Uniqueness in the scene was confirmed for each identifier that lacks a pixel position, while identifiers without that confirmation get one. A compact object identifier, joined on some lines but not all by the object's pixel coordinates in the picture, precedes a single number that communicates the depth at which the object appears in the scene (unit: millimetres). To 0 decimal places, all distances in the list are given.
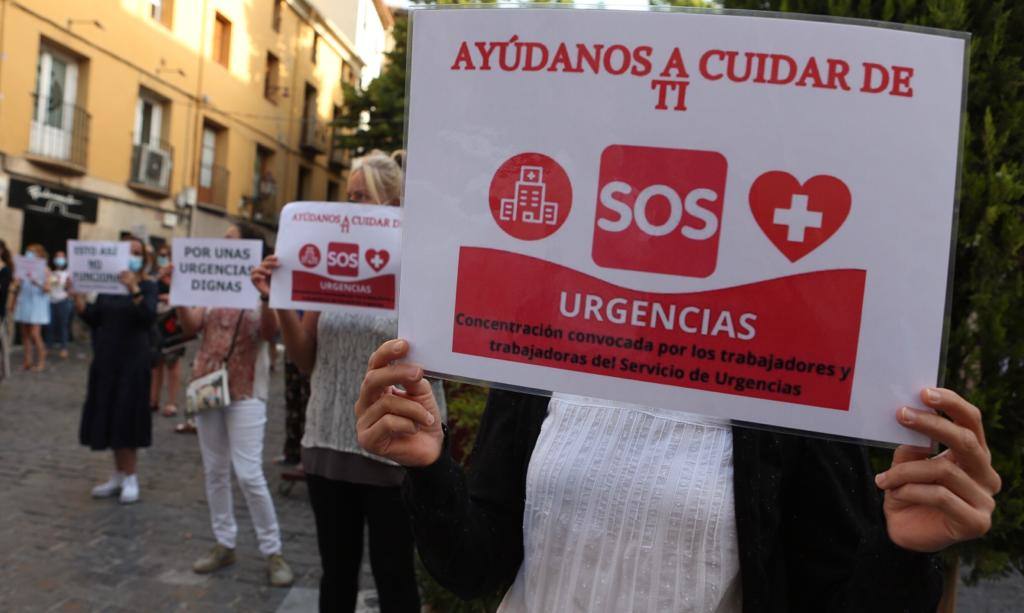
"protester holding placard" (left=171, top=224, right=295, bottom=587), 4496
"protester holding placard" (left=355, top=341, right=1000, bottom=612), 1345
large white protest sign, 1177
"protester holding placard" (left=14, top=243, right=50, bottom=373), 12289
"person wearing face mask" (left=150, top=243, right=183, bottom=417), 9414
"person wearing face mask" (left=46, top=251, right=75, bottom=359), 13763
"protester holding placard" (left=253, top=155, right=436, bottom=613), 3025
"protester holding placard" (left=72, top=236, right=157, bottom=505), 5938
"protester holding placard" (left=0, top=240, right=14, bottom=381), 9383
